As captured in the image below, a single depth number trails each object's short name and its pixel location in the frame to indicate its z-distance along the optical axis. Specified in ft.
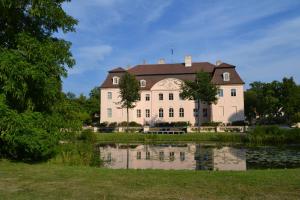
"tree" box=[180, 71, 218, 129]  131.95
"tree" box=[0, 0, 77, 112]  37.29
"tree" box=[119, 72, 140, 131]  136.77
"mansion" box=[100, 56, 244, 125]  158.81
